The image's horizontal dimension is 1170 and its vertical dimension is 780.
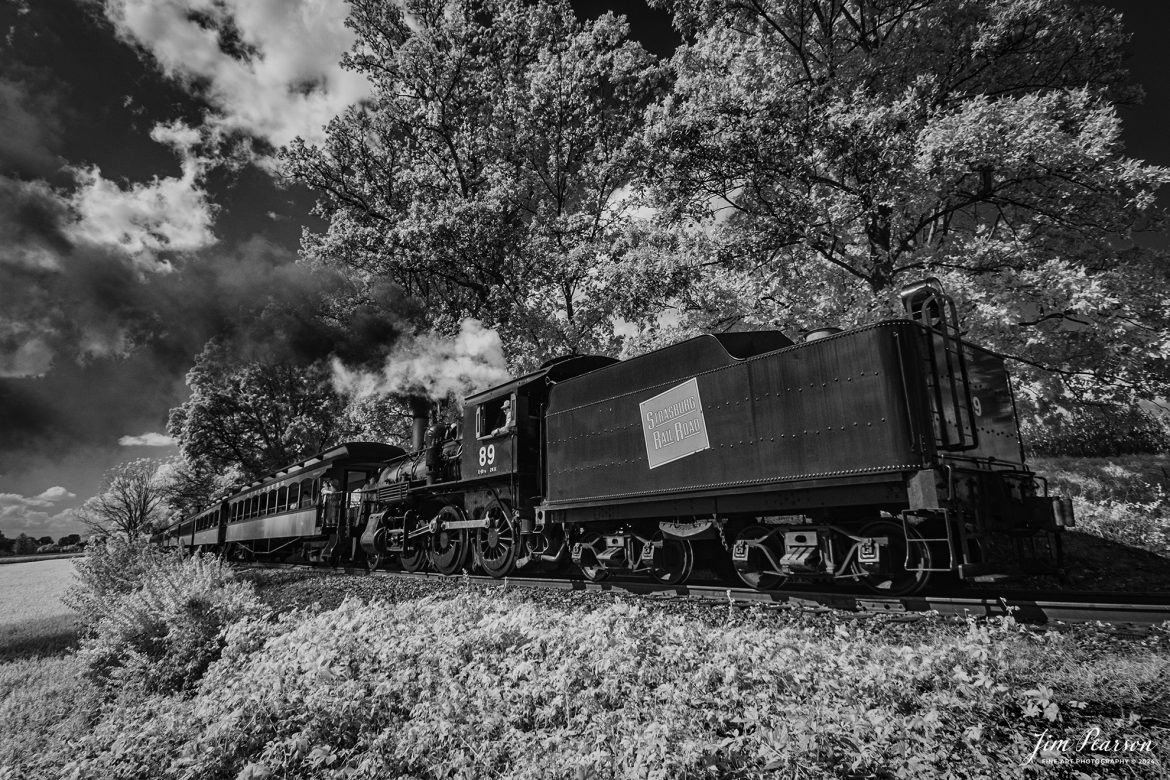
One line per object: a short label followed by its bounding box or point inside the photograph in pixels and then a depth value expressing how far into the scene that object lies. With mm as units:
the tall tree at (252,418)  31000
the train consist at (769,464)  6145
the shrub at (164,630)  5715
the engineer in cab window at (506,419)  10508
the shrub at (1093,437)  15656
